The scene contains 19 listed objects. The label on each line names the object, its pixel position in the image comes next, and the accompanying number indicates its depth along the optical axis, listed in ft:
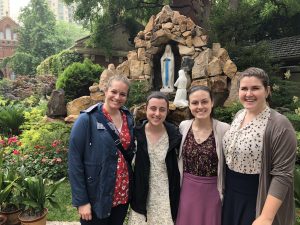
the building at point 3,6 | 277.81
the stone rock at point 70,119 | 26.96
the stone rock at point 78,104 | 29.58
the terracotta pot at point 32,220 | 11.17
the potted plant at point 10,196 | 11.59
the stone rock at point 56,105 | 30.63
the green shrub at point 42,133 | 21.74
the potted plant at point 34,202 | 11.27
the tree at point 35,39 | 91.50
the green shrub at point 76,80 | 33.37
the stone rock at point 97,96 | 29.39
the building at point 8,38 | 116.98
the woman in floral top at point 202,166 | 8.25
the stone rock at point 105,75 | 29.17
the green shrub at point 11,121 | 29.14
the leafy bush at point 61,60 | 52.60
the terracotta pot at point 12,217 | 11.66
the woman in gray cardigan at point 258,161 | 6.52
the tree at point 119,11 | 41.96
